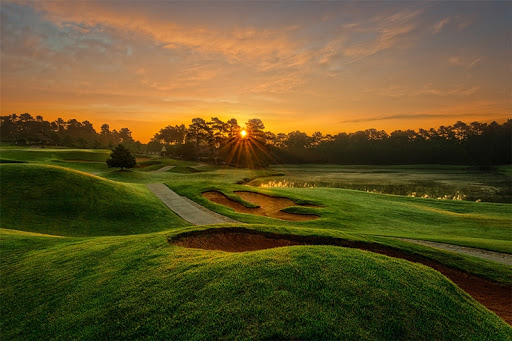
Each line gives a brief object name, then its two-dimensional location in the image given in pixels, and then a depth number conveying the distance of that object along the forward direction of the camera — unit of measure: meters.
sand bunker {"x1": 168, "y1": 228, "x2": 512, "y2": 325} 7.58
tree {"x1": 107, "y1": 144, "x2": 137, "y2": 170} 42.34
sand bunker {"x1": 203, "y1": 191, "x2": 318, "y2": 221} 19.08
